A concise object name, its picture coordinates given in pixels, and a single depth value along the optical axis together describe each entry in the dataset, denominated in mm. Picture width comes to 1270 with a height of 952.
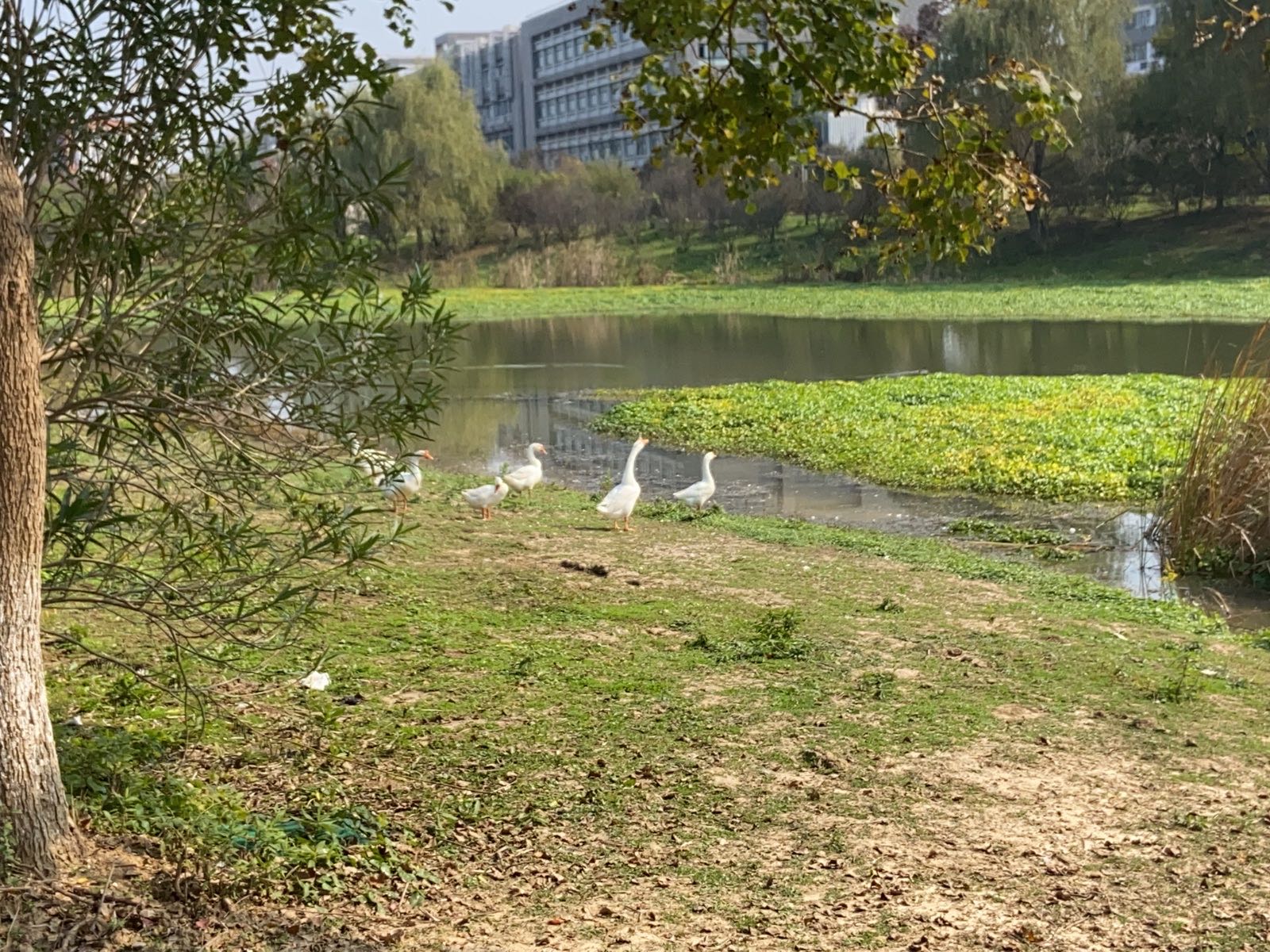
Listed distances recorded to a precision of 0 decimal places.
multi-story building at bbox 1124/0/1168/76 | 98188
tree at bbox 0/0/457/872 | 5070
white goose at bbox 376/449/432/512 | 12047
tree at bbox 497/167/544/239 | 69250
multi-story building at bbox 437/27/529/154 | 124750
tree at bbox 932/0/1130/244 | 54125
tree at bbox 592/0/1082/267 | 4875
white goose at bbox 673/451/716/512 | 13766
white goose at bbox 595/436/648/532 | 12500
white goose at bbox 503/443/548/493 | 14211
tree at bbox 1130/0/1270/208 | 50438
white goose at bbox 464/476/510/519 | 12648
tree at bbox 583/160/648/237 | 71562
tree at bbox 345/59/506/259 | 62781
